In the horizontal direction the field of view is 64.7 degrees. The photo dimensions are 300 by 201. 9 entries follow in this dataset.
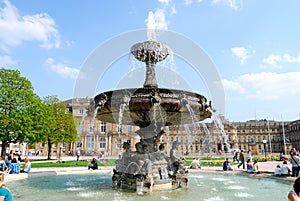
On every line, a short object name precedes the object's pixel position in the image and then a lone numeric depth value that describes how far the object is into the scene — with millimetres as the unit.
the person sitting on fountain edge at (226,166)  15625
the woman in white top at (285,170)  11297
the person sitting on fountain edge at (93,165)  16652
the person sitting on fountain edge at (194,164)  17281
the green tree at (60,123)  36781
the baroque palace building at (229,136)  69062
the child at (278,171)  11625
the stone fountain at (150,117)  8195
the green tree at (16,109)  24562
